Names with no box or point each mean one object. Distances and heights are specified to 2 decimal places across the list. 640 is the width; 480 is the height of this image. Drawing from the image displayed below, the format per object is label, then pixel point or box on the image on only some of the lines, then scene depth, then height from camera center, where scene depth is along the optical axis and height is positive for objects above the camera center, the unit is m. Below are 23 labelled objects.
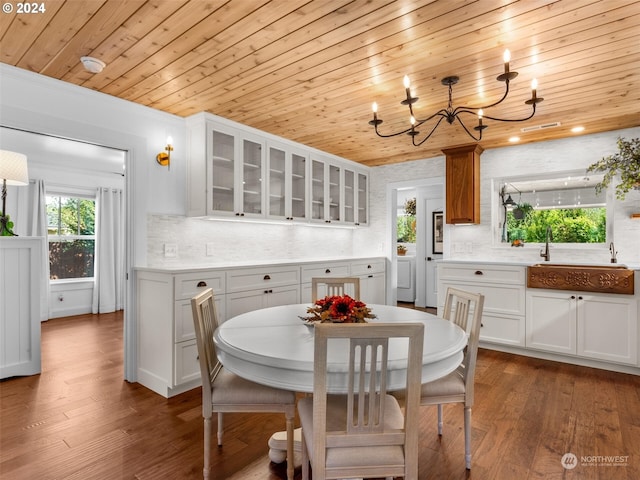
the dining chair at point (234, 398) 1.74 -0.77
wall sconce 3.29 +0.76
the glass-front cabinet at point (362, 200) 5.42 +0.63
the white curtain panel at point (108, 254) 6.12 -0.26
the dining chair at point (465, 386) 1.86 -0.76
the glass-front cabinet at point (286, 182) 4.00 +0.67
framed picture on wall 6.17 +0.17
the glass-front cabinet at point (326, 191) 4.63 +0.66
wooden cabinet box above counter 4.41 +0.72
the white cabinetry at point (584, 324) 3.29 -0.80
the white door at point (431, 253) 6.20 -0.21
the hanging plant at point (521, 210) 4.48 +0.39
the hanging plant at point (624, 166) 3.33 +0.75
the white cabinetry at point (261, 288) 3.20 -0.46
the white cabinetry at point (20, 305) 3.18 -0.61
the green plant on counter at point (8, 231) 3.26 +0.07
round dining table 1.41 -0.47
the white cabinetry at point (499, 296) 3.84 -0.60
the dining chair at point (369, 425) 1.26 -0.68
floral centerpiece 1.80 -0.36
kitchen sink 3.29 -0.35
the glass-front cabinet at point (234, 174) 3.42 +0.66
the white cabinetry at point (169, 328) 2.79 -0.71
